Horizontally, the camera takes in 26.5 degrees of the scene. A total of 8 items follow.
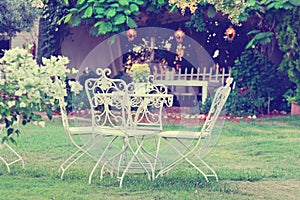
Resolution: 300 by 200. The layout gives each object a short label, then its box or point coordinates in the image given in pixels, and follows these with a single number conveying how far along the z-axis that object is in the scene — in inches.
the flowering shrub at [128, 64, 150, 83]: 492.1
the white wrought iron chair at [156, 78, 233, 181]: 226.4
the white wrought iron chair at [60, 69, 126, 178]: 227.5
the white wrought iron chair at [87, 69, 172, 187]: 221.1
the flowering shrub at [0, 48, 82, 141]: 155.1
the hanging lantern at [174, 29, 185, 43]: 612.8
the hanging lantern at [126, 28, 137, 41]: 537.7
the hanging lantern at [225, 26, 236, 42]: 565.6
